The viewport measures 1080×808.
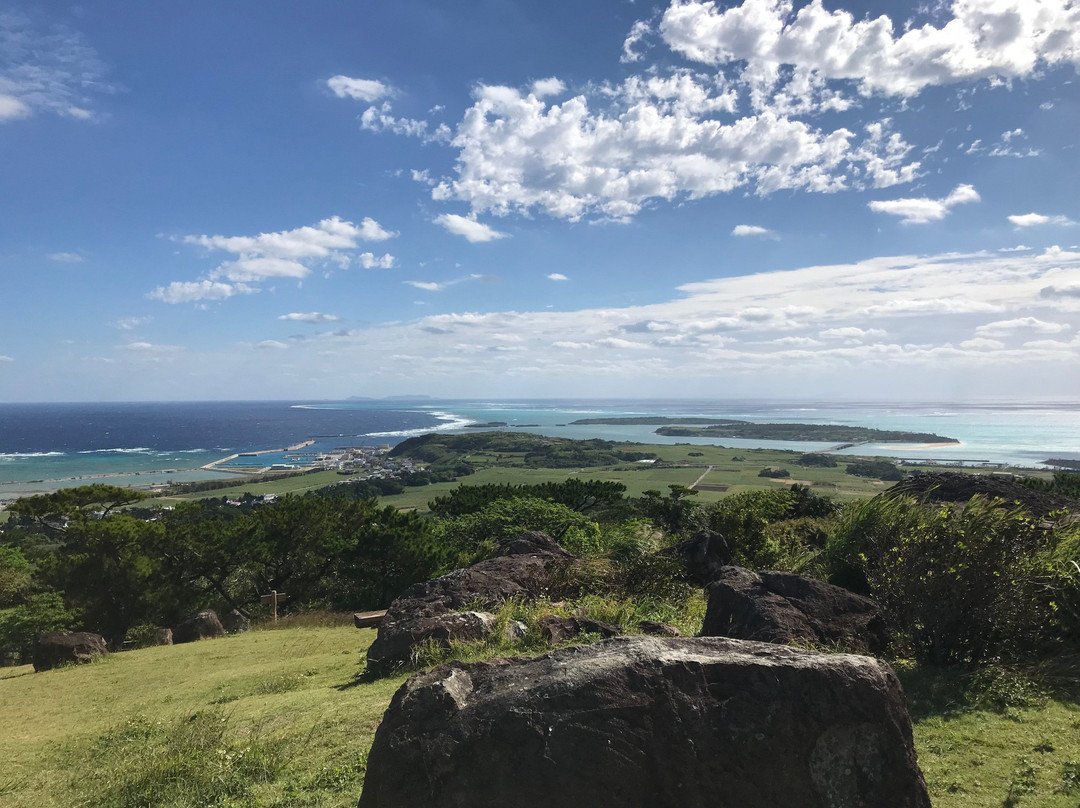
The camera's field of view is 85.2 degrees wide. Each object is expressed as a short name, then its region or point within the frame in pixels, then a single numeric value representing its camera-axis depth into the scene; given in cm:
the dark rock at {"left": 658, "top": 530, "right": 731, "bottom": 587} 1303
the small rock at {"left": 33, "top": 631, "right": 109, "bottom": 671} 1489
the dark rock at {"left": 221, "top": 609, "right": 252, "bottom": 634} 1947
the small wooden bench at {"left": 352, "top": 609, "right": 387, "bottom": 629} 1546
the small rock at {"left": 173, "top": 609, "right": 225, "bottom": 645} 1812
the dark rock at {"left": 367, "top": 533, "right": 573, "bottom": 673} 902
